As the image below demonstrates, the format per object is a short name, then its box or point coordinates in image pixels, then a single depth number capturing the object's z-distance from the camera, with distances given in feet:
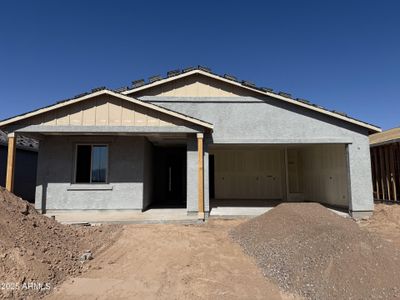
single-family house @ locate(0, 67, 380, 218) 30.37
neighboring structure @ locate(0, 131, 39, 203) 45.89
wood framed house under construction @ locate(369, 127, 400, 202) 38.19
